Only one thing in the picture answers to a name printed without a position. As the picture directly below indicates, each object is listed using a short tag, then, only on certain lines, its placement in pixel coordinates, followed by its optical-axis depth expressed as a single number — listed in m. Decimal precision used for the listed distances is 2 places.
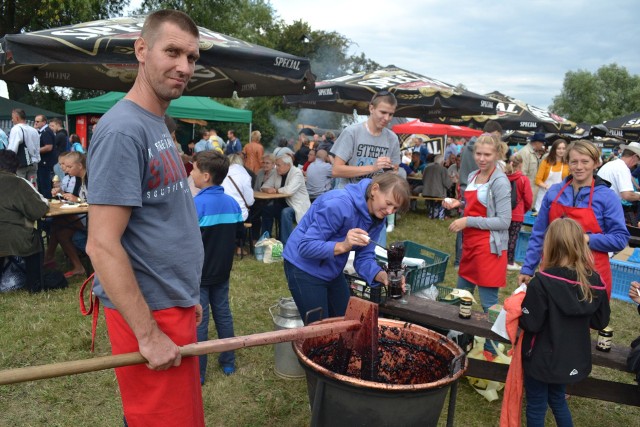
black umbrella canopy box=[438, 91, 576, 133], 11.97
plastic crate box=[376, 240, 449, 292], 4.09
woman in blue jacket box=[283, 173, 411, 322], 2.92
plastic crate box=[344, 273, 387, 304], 3.49
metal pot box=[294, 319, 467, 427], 2.14
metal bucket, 4.00
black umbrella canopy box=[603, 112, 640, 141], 14.40
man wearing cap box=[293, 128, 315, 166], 15.30
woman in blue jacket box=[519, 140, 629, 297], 3.61
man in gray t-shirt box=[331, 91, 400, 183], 4.59
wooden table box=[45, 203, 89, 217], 5.70
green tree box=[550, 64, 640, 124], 54.56
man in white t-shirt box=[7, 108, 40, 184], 10.45
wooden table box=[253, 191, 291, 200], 7.83
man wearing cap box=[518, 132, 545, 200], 9.36
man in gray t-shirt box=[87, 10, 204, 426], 1.51
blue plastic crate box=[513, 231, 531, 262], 8.07
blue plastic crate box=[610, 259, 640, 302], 6.39
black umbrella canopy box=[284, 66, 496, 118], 8.20
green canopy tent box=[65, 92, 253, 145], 15.75
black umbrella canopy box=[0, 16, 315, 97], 4.46
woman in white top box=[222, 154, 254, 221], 6.85
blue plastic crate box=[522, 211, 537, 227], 9.02
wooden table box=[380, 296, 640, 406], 3.30
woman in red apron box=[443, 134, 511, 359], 4.14
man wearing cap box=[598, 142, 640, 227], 6.65
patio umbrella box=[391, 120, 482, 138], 17.89
